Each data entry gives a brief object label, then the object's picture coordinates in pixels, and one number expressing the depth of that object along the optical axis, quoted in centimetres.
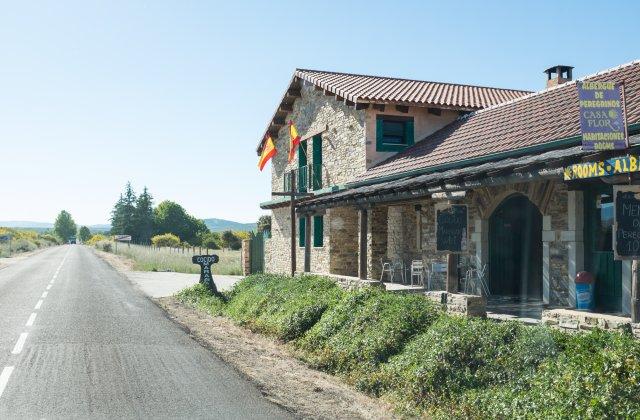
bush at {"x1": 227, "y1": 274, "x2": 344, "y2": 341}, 1216
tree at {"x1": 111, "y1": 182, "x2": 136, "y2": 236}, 9844
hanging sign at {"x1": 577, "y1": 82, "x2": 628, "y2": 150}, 786
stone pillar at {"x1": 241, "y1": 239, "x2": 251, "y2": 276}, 2904
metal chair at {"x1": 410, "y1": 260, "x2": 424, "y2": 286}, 1538
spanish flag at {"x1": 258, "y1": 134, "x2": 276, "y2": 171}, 2031
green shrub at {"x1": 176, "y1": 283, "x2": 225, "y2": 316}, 1653
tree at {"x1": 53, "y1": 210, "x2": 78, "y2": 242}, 18512
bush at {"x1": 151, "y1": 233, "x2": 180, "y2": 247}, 8025
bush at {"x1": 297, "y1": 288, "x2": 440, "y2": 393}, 913
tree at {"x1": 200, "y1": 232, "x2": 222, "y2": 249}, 7288
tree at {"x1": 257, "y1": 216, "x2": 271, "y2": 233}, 6348
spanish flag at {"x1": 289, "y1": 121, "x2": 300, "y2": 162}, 2039
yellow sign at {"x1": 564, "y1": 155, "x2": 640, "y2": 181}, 725
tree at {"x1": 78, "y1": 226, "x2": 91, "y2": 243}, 19279
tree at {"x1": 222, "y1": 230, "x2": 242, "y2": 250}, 7312
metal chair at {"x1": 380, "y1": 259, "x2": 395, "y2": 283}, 1711
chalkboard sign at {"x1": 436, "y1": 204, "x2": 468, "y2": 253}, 1035
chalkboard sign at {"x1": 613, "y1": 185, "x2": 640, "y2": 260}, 730
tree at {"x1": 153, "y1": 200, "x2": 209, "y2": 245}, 9944
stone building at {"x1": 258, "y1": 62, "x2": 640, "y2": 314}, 1062
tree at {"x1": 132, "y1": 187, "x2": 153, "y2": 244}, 9788
